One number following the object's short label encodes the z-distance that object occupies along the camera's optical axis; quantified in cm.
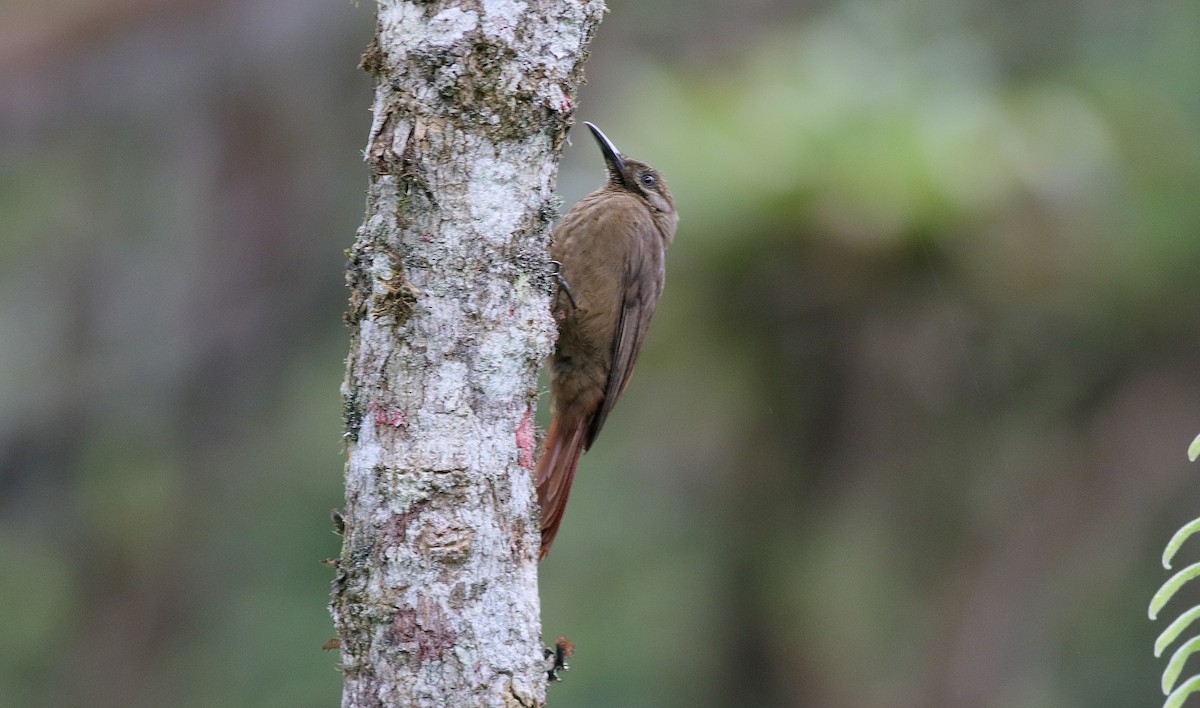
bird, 821
